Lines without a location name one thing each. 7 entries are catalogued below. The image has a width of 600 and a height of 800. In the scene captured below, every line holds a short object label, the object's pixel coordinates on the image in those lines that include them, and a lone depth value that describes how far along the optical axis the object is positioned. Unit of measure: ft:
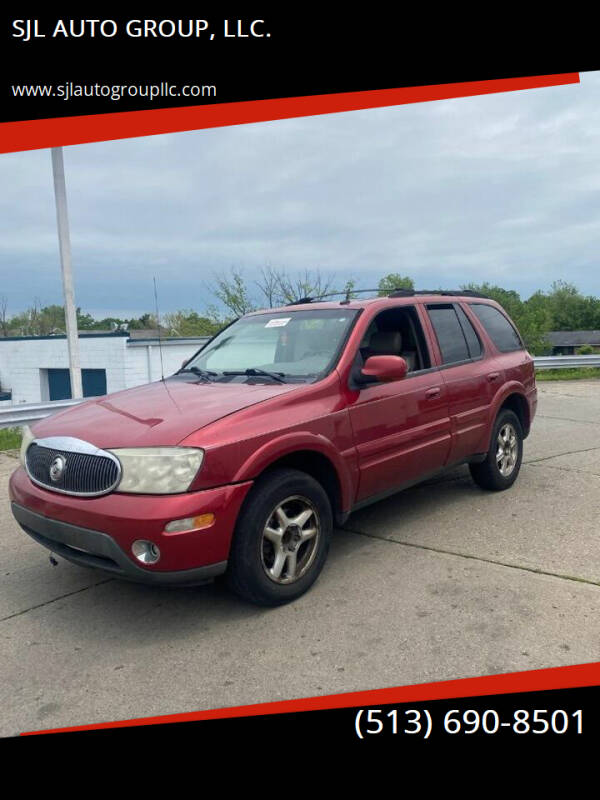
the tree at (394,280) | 164.45
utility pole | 36.65
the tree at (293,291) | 79.41
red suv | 10.51
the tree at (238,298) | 79.56
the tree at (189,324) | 93.65
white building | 96.99
